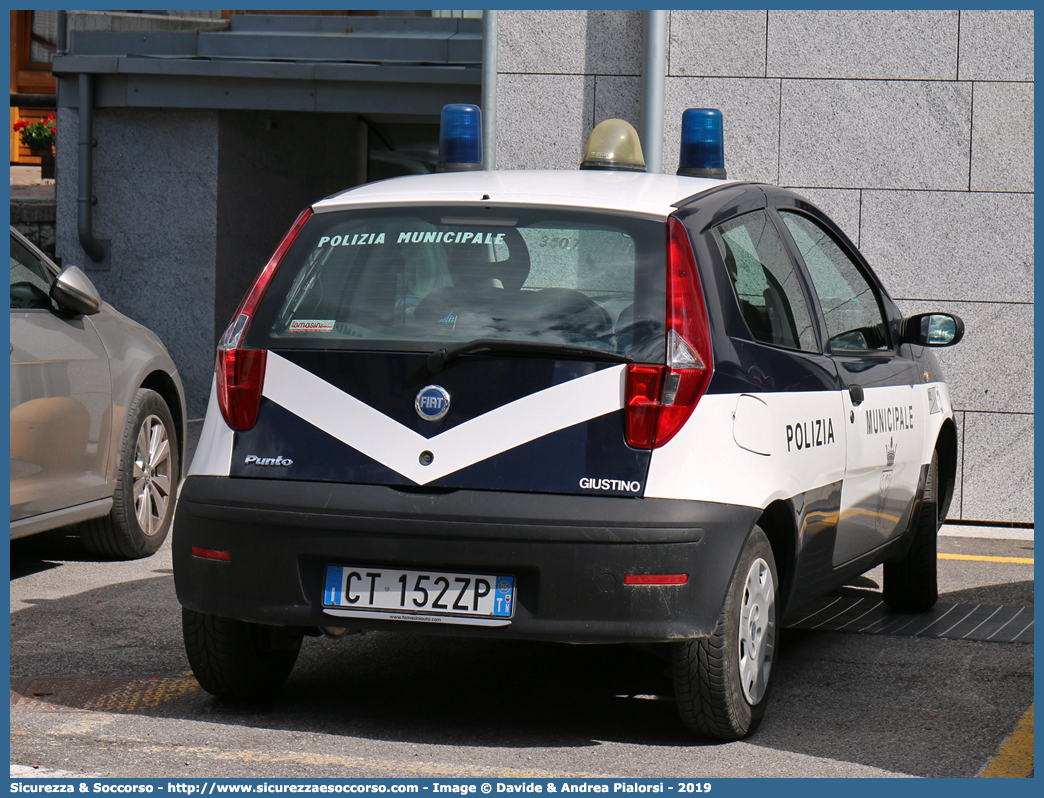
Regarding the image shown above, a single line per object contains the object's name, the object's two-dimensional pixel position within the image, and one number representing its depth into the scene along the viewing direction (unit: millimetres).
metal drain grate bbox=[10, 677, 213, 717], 8641
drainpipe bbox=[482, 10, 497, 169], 17516
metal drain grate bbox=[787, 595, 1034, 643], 11219
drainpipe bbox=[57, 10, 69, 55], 26770
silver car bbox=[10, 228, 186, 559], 11867
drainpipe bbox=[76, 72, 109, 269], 26359
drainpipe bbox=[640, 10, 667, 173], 16891
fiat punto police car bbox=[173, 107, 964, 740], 7477
